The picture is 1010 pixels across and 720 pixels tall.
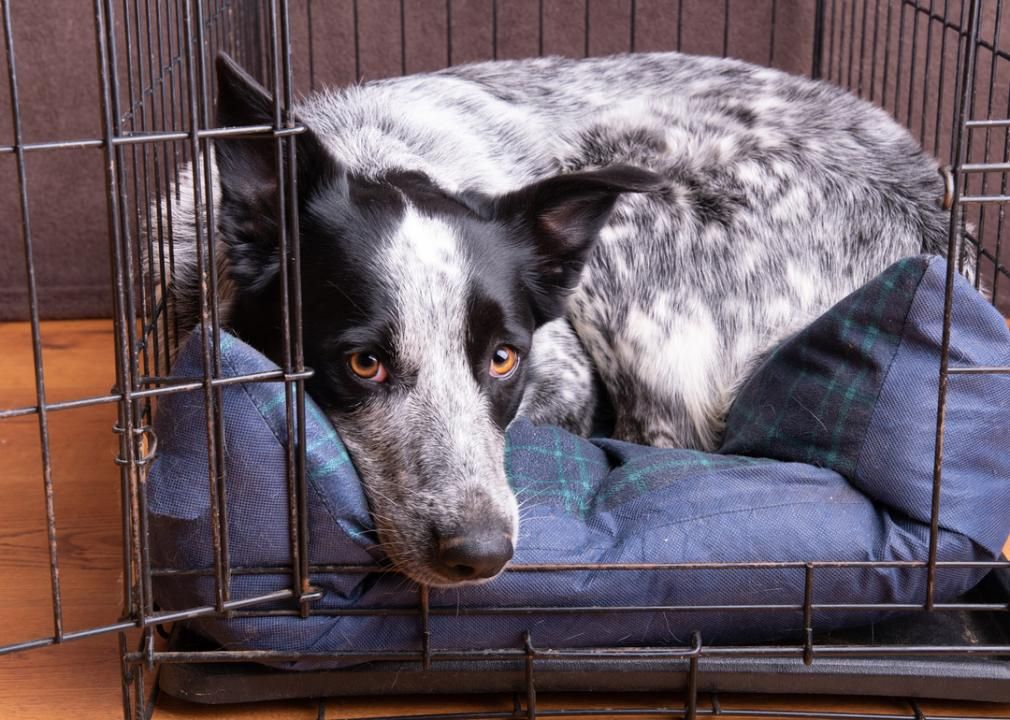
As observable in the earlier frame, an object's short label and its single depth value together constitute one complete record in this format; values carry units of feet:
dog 4.18
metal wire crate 3.87
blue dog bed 4.08
